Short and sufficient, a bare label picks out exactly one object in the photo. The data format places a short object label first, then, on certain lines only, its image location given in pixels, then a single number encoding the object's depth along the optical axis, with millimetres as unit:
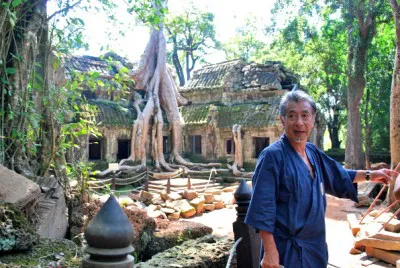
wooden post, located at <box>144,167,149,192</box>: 13648
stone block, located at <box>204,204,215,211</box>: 11398
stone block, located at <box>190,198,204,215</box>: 10998
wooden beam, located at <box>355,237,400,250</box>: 5664
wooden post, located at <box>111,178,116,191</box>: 12925
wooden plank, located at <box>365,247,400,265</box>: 5646
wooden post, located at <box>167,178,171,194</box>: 12928
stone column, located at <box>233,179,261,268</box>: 3198
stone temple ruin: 17750
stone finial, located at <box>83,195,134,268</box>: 1887
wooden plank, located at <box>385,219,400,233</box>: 6078
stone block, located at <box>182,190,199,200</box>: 11898
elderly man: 2203
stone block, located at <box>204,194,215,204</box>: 11801
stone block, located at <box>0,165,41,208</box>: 3387
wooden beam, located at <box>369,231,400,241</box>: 5689
